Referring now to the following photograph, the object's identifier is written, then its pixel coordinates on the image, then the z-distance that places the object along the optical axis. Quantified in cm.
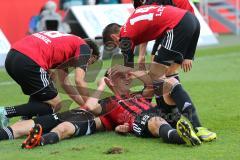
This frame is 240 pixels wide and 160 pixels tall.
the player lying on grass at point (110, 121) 1316
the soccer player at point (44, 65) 1477
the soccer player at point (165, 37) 1377
